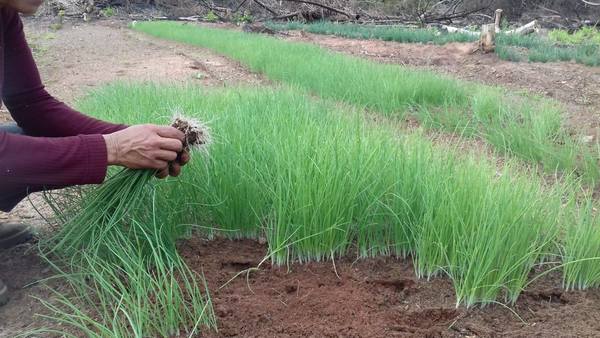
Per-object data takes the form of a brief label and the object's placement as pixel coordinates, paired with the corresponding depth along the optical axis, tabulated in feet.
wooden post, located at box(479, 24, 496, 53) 24.94
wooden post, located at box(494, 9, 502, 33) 36.24
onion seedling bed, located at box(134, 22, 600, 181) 9.88
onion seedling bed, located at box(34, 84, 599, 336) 4.66
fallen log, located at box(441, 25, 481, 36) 35.04
